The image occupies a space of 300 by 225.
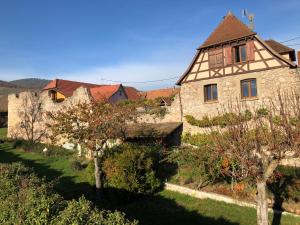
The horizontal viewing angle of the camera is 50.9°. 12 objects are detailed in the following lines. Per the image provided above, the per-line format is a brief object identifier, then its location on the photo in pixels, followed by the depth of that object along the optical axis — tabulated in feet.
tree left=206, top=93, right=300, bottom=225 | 27.91
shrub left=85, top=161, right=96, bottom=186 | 48.49
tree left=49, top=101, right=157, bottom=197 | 44.93
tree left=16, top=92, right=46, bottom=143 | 94.68
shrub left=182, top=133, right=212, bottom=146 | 66.74
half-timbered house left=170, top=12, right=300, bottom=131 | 60.95
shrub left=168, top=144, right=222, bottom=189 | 44.86
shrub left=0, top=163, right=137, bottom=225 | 17.59
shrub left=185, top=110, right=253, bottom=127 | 62.94
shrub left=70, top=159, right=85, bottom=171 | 61.36
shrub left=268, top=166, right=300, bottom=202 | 40.32
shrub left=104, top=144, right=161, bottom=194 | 44.52
